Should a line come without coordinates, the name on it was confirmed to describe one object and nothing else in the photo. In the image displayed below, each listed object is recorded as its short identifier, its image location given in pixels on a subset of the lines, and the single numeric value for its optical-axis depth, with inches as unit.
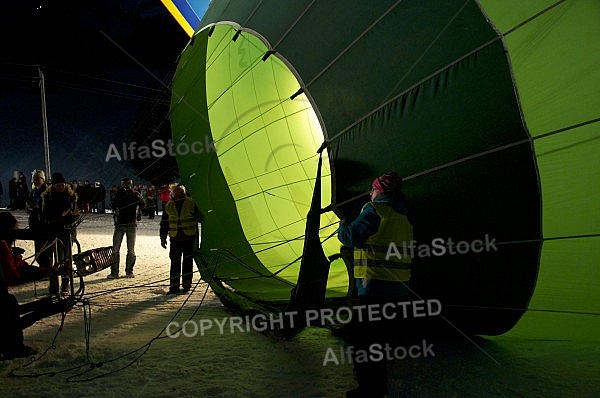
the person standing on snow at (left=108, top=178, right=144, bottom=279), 255.0
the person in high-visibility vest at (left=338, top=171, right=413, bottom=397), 94.7
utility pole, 431.8
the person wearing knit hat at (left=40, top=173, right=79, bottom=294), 214.6
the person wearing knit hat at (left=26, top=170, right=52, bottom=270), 252.9
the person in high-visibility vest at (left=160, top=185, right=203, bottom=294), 214.1
